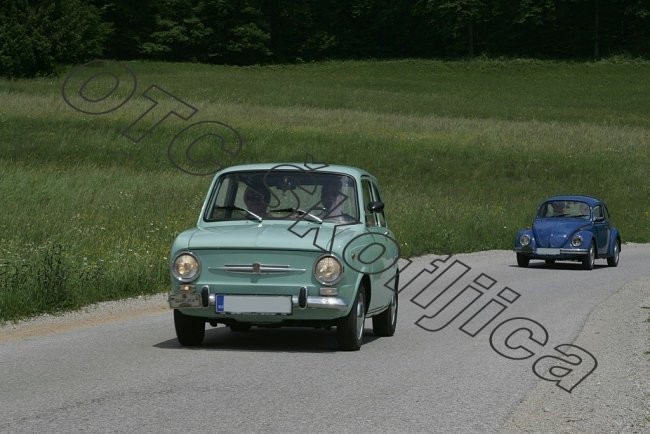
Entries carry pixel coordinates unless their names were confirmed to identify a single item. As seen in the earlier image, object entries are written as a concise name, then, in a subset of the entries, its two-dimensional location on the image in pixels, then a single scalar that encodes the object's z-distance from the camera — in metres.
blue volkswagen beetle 23.16
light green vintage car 9.98
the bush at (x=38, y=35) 73.50
